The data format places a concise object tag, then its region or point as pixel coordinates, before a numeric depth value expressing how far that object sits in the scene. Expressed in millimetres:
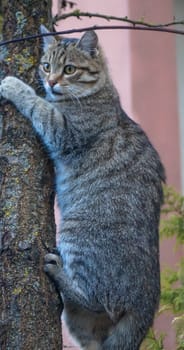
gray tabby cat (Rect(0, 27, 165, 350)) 5637
